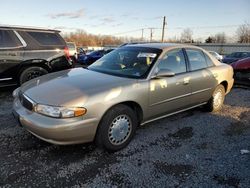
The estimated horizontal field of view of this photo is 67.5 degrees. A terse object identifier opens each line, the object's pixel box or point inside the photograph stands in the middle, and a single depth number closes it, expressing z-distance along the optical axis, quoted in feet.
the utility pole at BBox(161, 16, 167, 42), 107.71
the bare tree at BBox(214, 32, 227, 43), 195.73
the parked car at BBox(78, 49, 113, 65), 54.06
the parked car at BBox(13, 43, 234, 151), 7.72
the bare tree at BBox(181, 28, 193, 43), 196.56
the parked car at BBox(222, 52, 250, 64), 44.00
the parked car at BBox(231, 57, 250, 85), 20.47
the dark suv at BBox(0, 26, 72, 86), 15.55
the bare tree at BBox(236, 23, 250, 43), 173.48
